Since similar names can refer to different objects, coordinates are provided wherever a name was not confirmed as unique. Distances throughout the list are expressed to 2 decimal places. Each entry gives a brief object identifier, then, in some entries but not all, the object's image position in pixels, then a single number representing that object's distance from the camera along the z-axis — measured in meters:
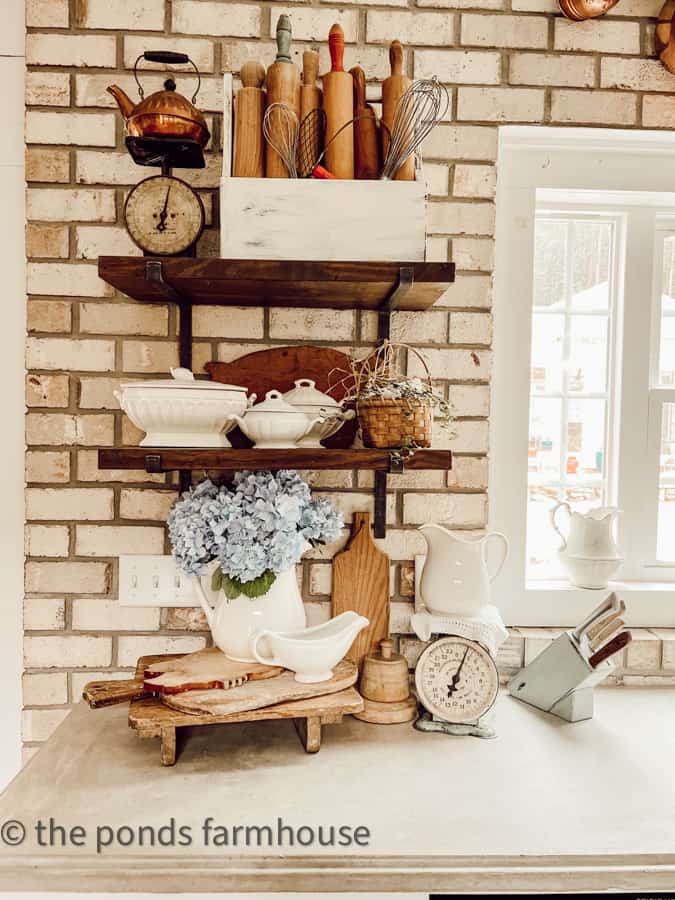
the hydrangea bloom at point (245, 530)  1.28
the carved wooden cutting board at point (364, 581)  1.53
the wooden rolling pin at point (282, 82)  1.33
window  1.65
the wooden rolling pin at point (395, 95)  1.33
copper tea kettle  1.30
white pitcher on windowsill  1.66
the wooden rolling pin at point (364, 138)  1.36
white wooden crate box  1.29
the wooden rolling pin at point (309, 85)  1.35
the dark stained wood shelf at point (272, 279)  1.24
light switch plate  1.52
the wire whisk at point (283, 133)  1.31
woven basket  1.27
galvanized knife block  1.37
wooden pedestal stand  1.15
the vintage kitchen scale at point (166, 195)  1.33
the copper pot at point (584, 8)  1.49
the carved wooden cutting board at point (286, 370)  1.52
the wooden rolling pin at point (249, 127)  1.34
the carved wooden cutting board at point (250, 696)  1.16
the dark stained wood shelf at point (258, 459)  1.23
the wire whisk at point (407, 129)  1.29
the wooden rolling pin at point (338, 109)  1.32
